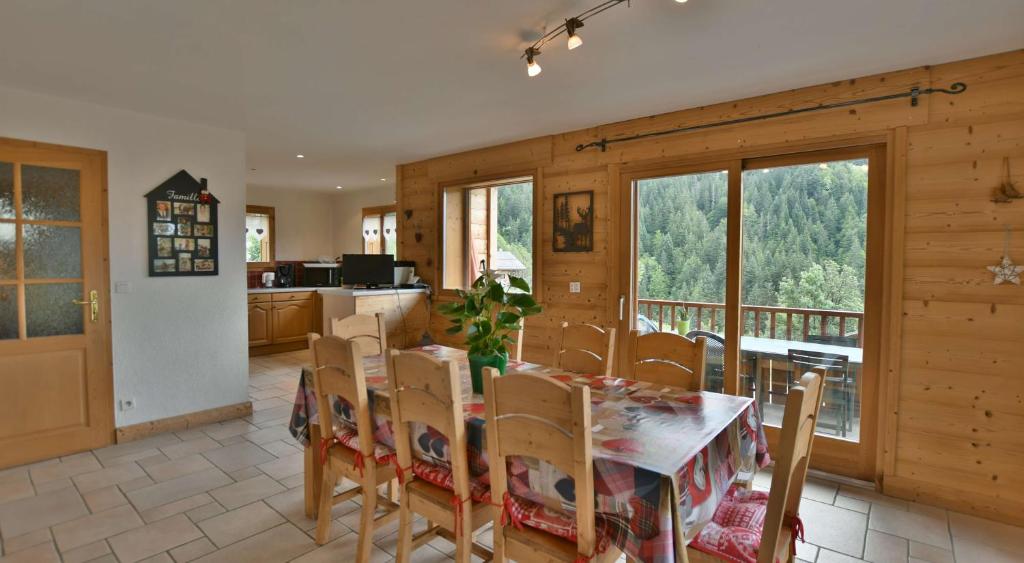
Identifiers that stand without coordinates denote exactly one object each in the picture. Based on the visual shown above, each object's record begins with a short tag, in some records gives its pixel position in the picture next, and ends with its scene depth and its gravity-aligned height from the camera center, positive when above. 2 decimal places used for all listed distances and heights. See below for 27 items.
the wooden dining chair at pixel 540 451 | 1.49 -0.57
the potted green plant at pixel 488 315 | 2.24 -0.21
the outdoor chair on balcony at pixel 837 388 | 3.29 -0.79
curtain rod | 2.82 +1.00
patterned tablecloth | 1.47 -0.63
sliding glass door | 3.21 -0.05
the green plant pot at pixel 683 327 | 3.93 -0.46
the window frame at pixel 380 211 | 8.13 +0.92
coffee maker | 7.69 -0.14
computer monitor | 5.84 -0.01
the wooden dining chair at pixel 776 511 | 1.50 -0.85
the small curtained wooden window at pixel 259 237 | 8.05 +0.50
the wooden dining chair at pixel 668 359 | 2.49 -0.47
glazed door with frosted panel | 3.42 -0.26
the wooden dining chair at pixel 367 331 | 3.16 -0.40
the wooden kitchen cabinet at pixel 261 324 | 6.80 -0.76
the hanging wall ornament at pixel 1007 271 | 2.67 -0.02
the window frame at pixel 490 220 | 4.67 +0.62
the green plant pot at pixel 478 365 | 2.26 -0.43
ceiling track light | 2.25 +1.14
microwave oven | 7.66 -0.12
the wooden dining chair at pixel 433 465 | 1.81 -0.72
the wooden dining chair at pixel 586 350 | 2.83 -0.47
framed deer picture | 4.32 +0.39
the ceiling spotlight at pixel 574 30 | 2.29 +1.08
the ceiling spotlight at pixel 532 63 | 2.61 +1.06
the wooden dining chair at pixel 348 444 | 2.18 -0.81
